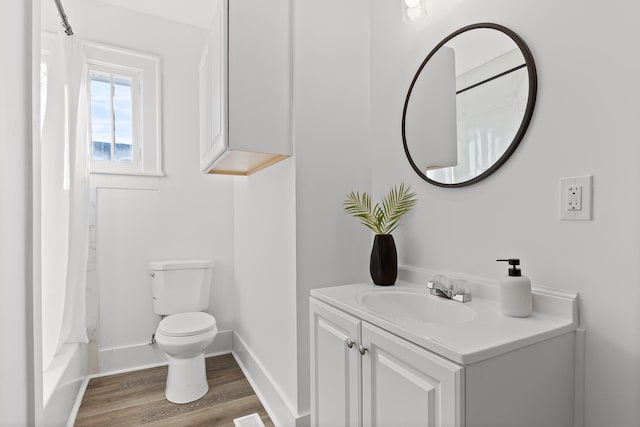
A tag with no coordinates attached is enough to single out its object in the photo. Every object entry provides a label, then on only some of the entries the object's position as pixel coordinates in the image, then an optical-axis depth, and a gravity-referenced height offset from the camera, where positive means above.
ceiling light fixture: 1.45 +0.86
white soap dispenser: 0.99 -0.24
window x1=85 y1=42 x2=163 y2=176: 2.44 +0.74
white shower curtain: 1.69 +0.08
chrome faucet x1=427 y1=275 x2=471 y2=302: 1.19 -0.28
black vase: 1.46 -0.22
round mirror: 1.13 +0.40
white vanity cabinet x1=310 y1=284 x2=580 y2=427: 0.77 -0.41
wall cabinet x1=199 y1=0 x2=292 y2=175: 1.52 +0.62
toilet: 1.97 -0.68
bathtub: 1.47 -0.83
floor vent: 1.78 -1.10
